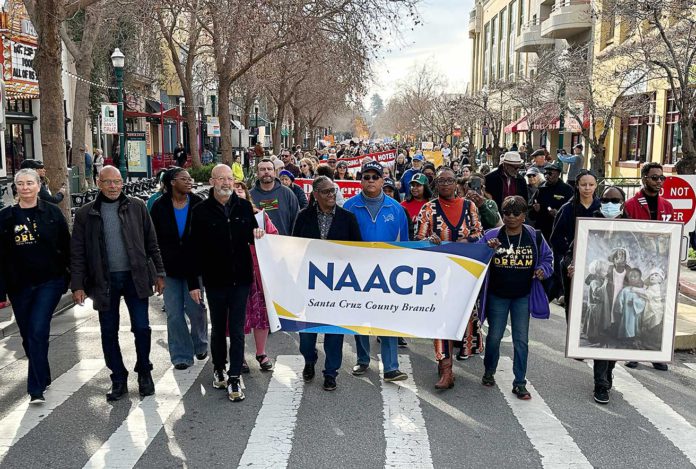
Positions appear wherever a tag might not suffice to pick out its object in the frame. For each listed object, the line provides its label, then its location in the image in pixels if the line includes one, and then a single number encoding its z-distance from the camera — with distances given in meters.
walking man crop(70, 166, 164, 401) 6.23
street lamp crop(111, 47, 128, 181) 22.27
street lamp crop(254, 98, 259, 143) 44.90
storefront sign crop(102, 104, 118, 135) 23.42
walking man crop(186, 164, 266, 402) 6.25
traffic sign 10.44
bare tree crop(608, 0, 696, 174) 13.86
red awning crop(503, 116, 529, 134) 43.38
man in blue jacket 6.83
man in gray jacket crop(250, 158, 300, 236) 8.53
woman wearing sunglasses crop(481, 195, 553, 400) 6.38
